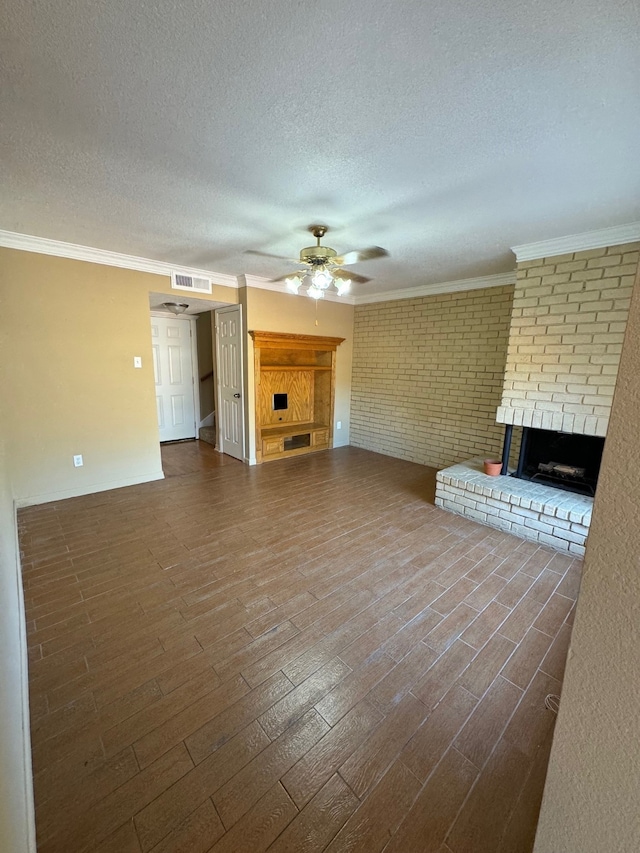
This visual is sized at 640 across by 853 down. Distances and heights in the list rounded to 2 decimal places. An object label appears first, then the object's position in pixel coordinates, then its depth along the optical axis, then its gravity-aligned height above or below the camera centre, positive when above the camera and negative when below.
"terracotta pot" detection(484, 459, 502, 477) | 3.44 -0.97
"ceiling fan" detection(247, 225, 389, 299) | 2.46 +0.77
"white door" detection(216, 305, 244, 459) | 4.77 -0.20
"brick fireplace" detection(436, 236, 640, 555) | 2.70 +0.00
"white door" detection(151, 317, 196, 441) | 5.71 -0.21
